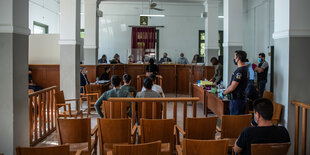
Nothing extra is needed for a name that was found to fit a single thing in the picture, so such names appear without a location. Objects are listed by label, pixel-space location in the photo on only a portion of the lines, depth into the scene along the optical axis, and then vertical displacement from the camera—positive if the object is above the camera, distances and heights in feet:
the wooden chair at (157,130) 9.51 -1.97
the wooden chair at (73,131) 9.70 -2.06
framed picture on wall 46.19 +8.16
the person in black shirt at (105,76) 29.45 -0.55
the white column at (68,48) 22.70 +1.78
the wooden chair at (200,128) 9.75 -1.96
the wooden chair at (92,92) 22.44 -1.76
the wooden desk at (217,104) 16.42 -2.11
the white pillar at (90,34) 31.68 +4.07
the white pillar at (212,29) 34.88 +5.11
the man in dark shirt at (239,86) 13.57 -0.71
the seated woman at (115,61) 37.55 +1.29
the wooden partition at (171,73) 31.69 -0.23
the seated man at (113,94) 13.67 -1.14
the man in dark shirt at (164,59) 42.76 +1.69
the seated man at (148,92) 14.02 -1.05
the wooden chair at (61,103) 16.57 -1.93
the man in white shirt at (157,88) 18.32 -1.11
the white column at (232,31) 23.91 +3.34
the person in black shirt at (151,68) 32.13 +0.31
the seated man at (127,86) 16.35 -0.88
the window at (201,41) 50.81 +5.30
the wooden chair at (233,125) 10.14 -1.92
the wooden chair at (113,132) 9.57 -2.05
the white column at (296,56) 12.24 +0.65
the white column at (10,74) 10.68 -0.14
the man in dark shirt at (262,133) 7.69 -1.66
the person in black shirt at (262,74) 25.16 -0.26
